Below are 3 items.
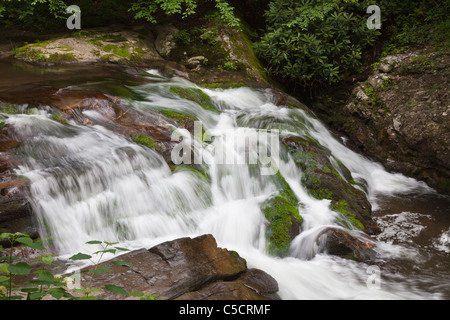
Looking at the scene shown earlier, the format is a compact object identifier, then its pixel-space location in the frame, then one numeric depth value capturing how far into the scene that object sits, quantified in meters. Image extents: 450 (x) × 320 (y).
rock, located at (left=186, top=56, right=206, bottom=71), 9.09
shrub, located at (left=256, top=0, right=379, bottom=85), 8.85
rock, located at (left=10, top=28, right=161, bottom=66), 8.50
